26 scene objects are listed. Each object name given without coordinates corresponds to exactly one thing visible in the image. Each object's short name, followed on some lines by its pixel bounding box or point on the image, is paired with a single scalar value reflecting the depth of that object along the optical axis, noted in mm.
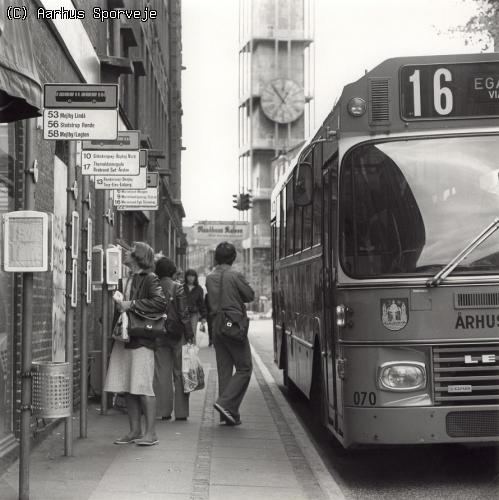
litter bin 6828
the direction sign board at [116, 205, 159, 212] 13344
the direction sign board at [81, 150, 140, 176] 10391
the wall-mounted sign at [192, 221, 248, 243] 39000
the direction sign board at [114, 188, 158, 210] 13413
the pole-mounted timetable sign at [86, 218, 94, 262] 9594
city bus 7410
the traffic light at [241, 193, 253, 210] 44041
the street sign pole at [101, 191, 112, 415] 11320
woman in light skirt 9156
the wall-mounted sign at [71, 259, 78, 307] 8461
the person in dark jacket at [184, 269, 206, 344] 20219
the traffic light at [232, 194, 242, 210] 44375
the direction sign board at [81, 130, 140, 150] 10680
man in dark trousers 10984
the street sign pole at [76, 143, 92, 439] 9344
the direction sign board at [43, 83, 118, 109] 8055
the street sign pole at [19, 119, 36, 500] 6535
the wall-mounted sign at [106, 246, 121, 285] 11156
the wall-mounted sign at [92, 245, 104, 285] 10859
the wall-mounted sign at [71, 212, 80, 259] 8484
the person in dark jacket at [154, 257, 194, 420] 10977
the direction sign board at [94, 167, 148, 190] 11070
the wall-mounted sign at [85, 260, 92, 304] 9781
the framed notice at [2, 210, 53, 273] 6590
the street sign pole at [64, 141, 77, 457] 8352
